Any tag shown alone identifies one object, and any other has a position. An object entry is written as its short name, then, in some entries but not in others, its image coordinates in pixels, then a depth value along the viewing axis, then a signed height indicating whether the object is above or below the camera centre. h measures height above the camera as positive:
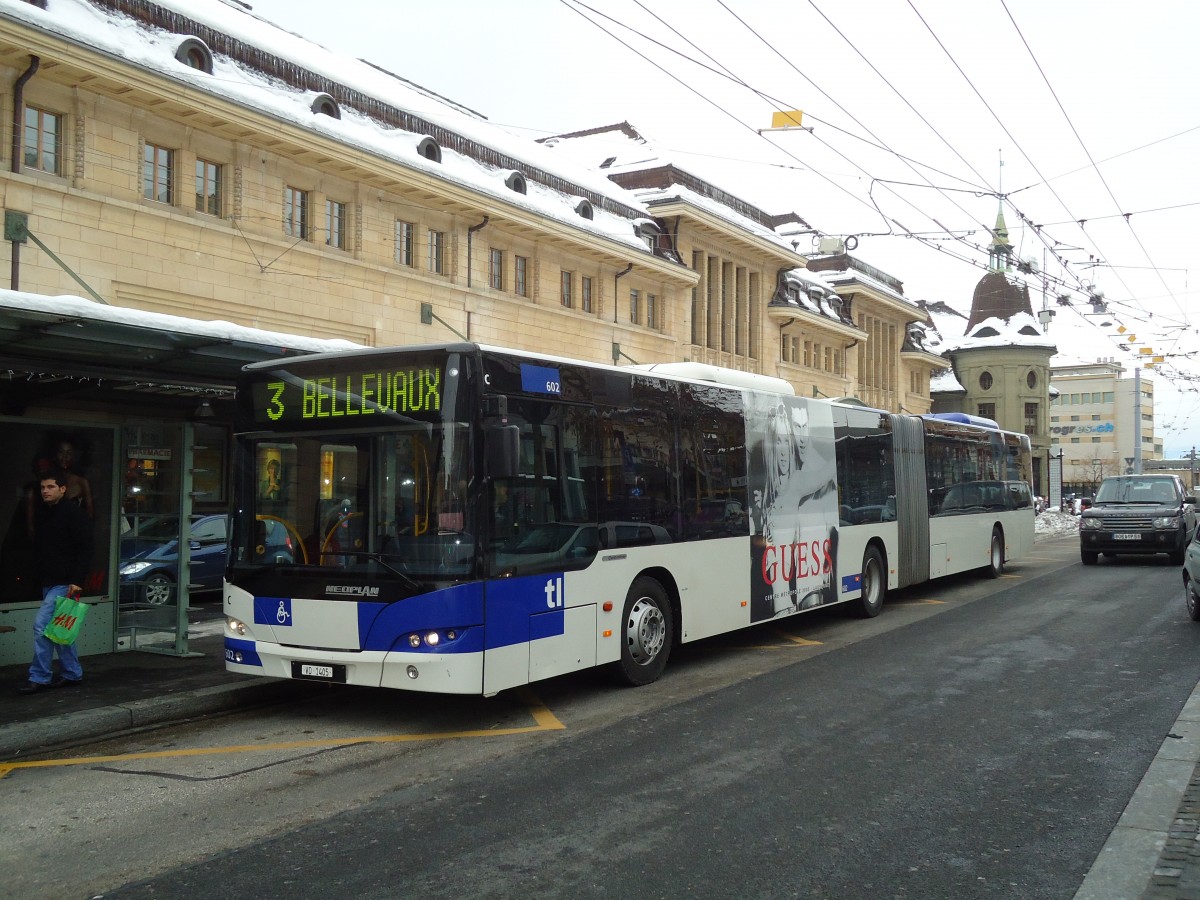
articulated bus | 7.70 -0.13
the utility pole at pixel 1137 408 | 47.16 +4.36
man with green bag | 8.76 -0.47
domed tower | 83.06 +10.52
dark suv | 22.22 -0.33
